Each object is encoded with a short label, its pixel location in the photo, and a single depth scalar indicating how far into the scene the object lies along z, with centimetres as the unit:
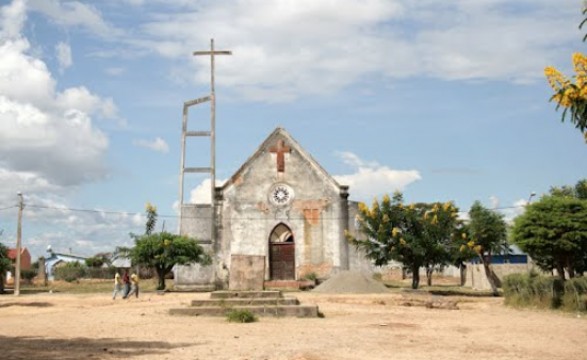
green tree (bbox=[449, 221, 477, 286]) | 3309
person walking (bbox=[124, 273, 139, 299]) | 3112
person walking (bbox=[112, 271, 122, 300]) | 3005
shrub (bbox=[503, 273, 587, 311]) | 2162
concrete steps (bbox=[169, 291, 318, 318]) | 2094
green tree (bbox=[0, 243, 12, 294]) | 3884
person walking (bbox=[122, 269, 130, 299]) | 3058
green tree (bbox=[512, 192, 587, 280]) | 2364
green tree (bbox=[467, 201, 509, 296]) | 3416
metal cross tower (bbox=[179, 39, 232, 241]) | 4362
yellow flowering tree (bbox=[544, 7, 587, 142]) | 1134
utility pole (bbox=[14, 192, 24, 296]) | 3788
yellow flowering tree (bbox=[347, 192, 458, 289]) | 3331
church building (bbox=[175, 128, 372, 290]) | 4253
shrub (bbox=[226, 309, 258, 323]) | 1898
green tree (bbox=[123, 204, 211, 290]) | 3697
